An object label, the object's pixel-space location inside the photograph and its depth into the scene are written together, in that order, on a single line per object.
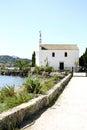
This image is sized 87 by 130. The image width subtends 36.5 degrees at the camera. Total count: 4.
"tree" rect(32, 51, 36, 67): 31.41
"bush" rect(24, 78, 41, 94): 5.45
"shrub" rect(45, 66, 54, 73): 24.90
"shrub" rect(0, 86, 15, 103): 5.29
